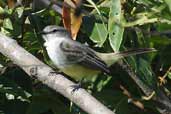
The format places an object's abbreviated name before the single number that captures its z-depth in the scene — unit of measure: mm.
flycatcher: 6281
